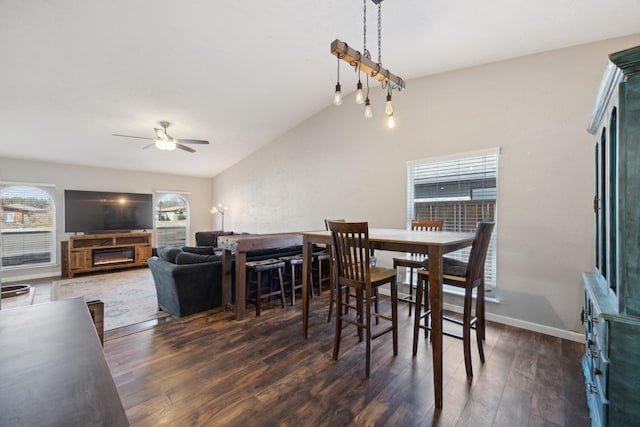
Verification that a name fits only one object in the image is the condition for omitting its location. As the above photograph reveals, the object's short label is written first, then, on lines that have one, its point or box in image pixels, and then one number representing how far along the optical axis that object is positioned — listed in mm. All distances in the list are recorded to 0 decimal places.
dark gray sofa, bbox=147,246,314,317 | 3146
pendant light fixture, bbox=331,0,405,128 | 1867
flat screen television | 5992
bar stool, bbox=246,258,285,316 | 3277
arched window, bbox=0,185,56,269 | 5414
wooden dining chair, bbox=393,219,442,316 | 2914
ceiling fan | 4070
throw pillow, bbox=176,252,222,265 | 3250
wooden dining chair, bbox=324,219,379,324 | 2814
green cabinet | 1119
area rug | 3371
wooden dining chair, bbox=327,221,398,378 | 2061
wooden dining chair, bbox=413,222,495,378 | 2031
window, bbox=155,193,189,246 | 7445
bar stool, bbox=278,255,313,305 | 3635
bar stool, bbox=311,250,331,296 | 4035
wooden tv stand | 5754
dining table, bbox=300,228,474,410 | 1784
